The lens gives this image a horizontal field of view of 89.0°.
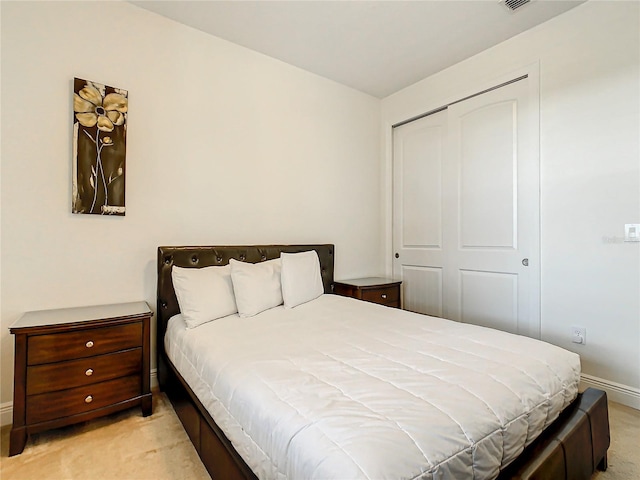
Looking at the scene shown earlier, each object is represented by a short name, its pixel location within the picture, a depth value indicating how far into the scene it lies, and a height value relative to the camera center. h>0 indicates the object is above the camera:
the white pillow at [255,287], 2.15 -0.31
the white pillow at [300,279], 2.40 -0.29
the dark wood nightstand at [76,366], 1.62 -0.68
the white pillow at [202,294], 1.99 -0.34
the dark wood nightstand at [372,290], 3.11 -0.47
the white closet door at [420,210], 3.34 +0.35
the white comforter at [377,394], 0.83 -0.50
